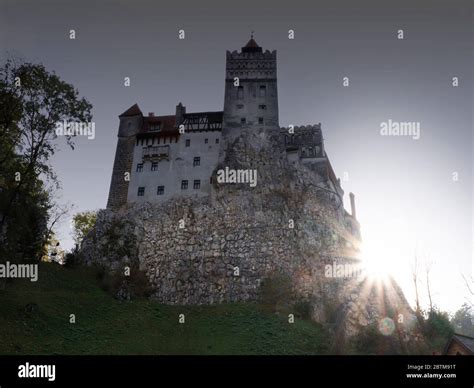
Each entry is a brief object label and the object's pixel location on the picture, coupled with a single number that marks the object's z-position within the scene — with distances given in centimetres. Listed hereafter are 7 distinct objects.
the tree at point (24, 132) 2258
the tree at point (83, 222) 4966
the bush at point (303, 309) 2978
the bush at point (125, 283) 3139
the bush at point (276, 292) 3041
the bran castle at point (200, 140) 3794
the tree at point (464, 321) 5510
